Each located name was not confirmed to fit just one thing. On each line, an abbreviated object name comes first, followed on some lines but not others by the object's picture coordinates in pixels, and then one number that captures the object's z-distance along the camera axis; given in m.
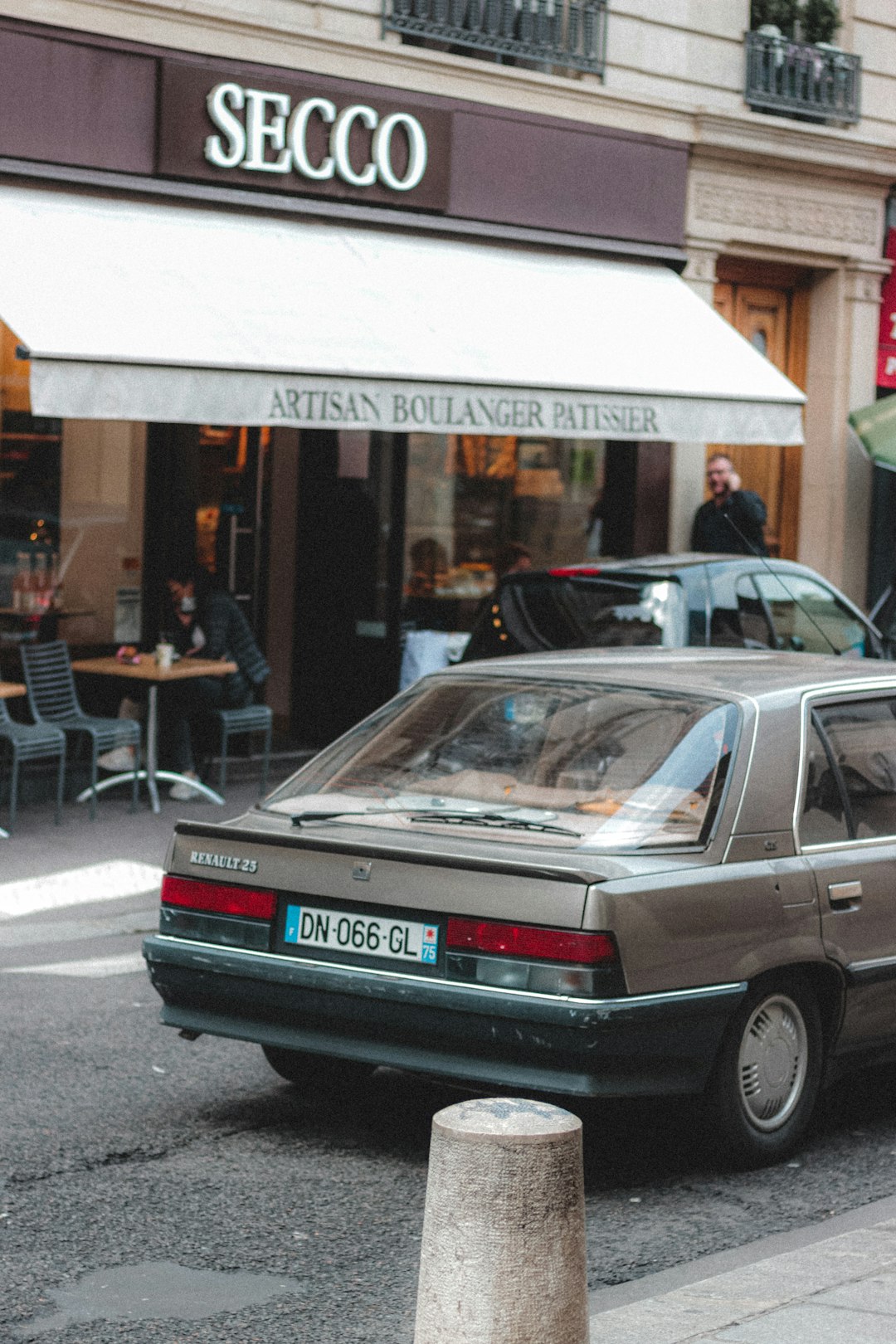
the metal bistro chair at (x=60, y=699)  12.10
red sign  18.53
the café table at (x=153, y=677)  12.32
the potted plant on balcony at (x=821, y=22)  17.52
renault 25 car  5.34
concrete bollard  3.73
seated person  12.82
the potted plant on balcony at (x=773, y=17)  17.17
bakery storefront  11.65
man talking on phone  15.50
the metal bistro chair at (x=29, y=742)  11.41
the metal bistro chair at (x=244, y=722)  12.92
